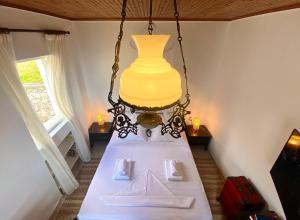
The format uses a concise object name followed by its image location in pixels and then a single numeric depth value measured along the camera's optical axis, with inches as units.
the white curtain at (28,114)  64.3
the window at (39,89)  95.2
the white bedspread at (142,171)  76.1
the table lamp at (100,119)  142.3
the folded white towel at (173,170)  91.4
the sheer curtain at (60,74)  93.7
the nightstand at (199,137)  139.2
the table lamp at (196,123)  141.4
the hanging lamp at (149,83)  31.4
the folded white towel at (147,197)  79.5
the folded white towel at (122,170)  91.0
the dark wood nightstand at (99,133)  138.3
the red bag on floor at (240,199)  77.6
